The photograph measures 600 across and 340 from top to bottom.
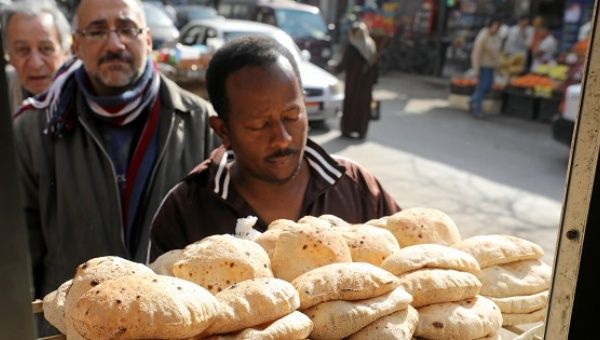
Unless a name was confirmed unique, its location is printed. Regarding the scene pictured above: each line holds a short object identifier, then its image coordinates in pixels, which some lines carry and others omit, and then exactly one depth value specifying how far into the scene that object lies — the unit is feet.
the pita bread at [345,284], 3.94
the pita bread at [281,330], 3.55
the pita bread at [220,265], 4.19
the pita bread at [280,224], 5.15
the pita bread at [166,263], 4.58
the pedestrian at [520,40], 52.08
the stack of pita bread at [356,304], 3.83
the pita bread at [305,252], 4.50
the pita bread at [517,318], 4.71
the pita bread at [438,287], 4.22
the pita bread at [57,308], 4.12
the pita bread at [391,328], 3.81
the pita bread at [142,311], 3.35
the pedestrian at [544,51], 49.62
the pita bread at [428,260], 4.42
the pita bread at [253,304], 3.59
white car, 36.29
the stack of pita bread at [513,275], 4.70
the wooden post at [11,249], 2.37
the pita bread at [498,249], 4.86
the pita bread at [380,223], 5.49
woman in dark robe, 34.53
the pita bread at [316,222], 4.89
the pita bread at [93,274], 3.84
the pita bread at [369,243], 4.70
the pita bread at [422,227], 5.15
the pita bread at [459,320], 4.05
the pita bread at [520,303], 4.66
